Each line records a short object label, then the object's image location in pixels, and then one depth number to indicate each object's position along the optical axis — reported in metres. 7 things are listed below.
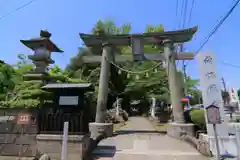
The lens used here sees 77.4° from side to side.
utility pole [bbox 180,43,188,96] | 18.48
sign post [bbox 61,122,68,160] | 3.94
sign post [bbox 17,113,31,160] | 5.14
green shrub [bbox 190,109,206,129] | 7.64
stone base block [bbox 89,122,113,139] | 8.27
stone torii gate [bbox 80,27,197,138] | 8.73
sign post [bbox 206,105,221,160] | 4.73
